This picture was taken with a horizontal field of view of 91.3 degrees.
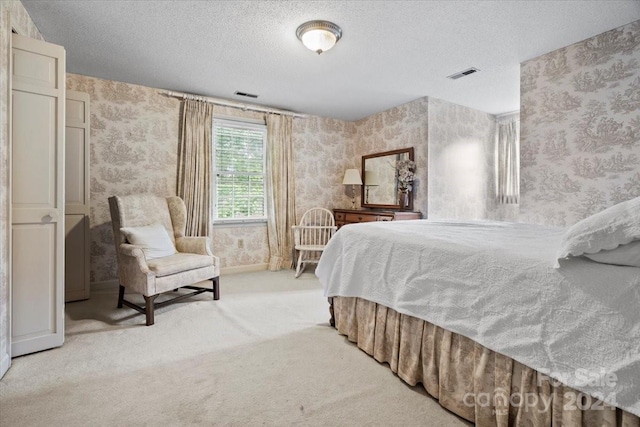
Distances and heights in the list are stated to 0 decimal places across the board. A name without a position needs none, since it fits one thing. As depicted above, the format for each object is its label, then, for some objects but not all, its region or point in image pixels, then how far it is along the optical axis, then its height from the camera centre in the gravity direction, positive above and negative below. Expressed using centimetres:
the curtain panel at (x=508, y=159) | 466 +85
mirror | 449 +55
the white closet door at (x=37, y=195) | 195 +14
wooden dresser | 405 +1
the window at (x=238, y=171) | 429 +64
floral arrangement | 422 +57
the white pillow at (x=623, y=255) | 97 -13
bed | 98 -42
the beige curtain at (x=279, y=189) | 454 +39
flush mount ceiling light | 241 +143
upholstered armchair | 259 -33
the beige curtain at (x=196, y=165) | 392 +65
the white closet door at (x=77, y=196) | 300 +20
